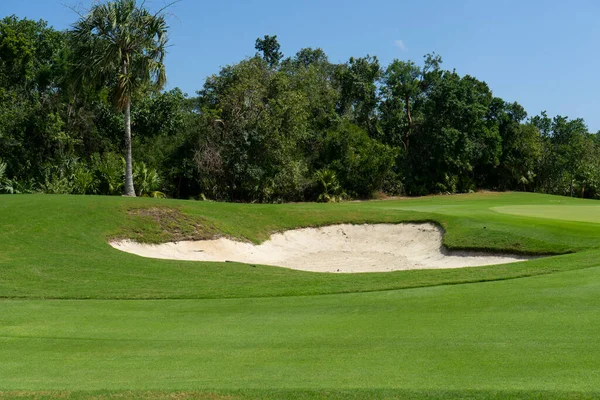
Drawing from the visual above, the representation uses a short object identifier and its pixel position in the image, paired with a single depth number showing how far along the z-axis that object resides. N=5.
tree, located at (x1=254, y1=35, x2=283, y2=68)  80.69
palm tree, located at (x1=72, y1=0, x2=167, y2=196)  32.62
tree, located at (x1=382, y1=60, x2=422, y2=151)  59.94
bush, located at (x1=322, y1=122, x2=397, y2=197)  51.53
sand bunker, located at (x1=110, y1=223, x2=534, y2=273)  21.03
